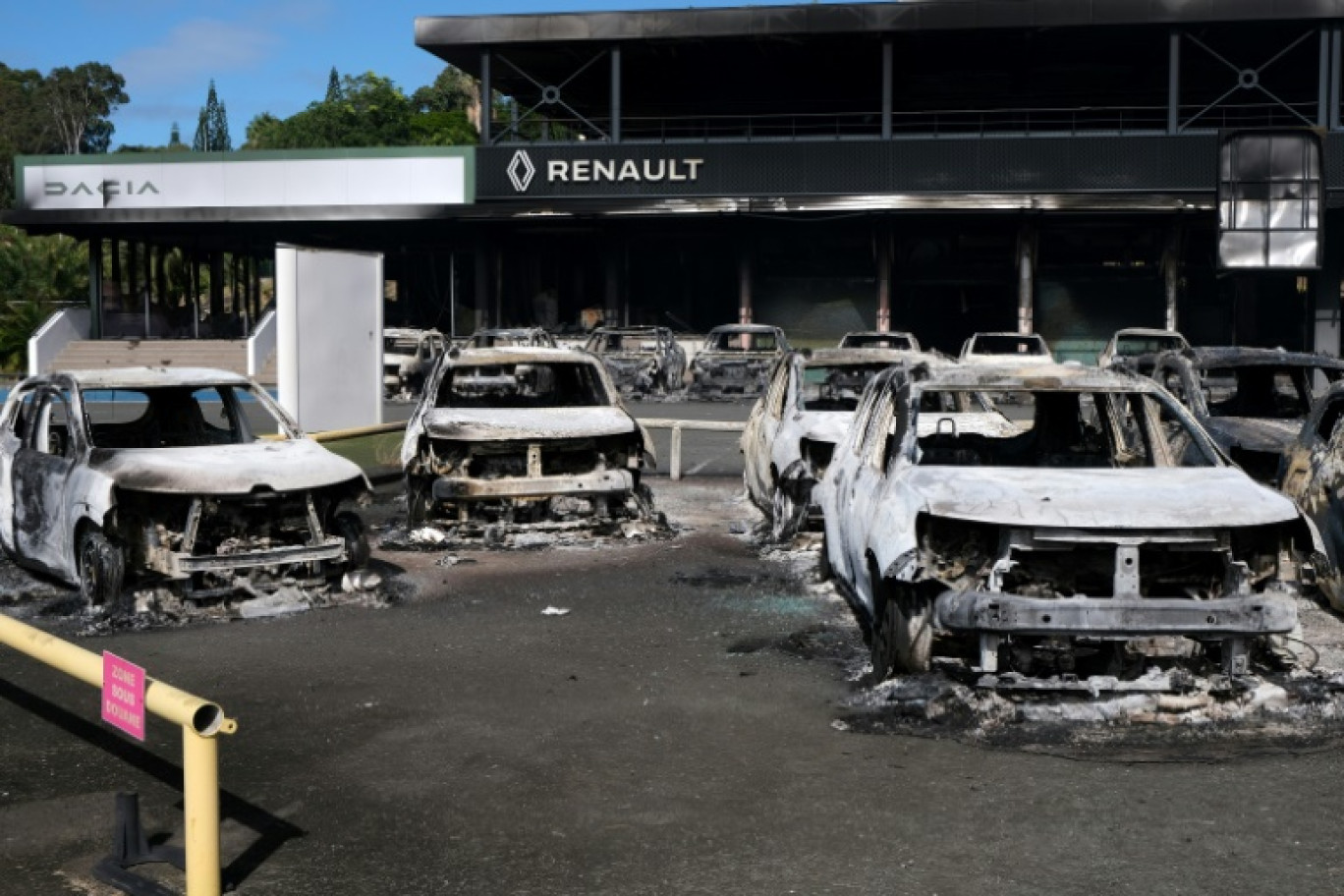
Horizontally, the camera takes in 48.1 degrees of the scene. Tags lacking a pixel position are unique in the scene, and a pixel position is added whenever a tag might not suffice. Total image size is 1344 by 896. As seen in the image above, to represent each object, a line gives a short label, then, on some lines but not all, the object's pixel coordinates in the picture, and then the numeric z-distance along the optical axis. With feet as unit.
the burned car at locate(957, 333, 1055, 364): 87.56
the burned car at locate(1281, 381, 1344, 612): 28.81
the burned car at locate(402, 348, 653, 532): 36.88
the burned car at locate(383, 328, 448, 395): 101.56
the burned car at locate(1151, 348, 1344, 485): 35.68
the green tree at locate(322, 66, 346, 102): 335.63
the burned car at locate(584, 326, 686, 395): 101.60
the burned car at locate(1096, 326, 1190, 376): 93.81
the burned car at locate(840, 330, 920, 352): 84.17
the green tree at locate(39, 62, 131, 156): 374.63
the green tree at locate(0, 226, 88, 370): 148.36
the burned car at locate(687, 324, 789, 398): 97.86
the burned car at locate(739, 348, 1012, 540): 37.09
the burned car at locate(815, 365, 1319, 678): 20.97
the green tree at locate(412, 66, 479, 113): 341.00
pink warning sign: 14.28
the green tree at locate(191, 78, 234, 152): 515.50
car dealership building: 113.39
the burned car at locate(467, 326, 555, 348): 97.25
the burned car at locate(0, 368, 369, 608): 28.84
